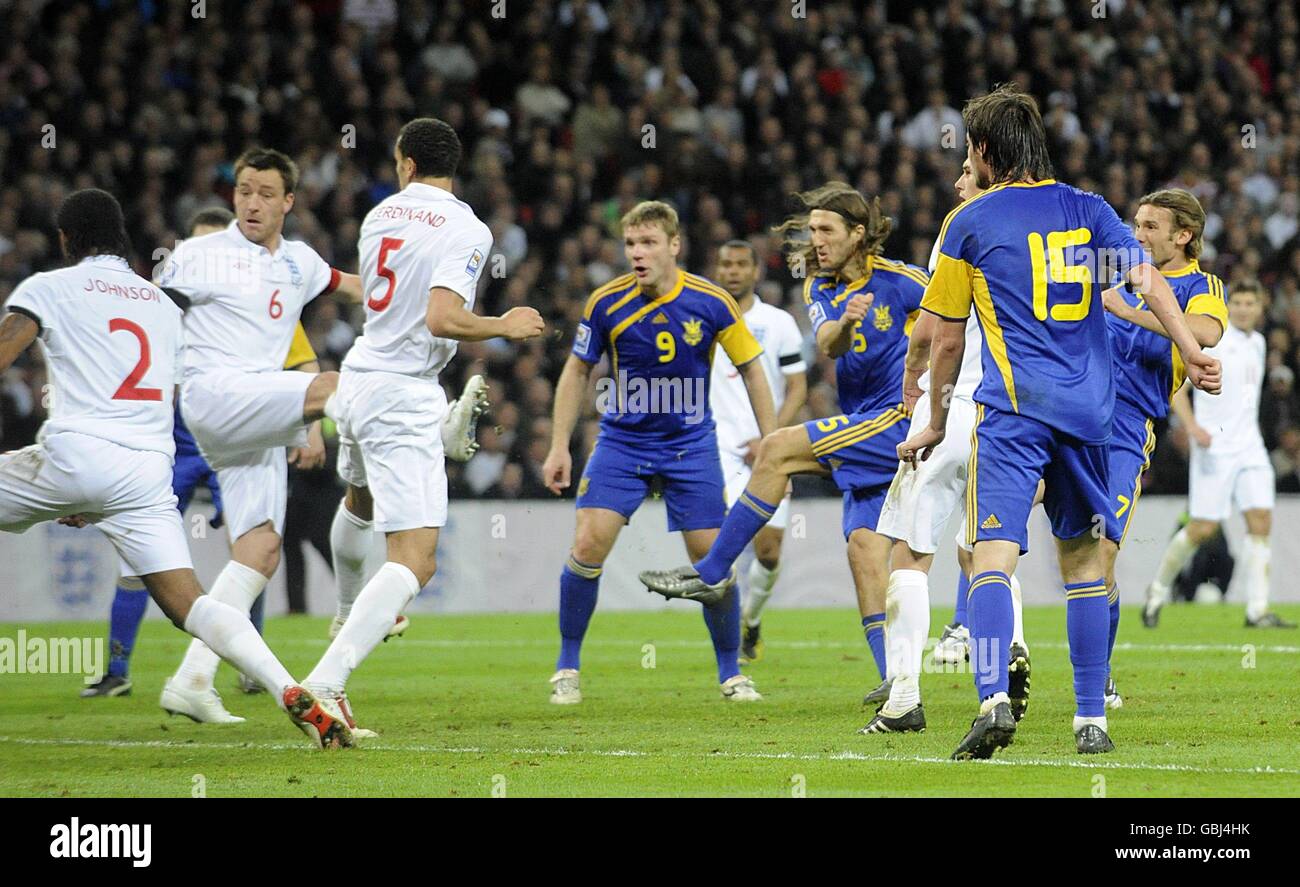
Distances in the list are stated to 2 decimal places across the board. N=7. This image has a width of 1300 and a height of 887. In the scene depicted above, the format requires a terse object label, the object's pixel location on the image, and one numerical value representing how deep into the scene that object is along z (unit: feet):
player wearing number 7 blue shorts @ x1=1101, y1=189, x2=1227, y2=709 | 48.47
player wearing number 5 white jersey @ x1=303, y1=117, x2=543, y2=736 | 45.88
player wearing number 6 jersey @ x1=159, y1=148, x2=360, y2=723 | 54.24
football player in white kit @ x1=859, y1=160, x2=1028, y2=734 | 46.80
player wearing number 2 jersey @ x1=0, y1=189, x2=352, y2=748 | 44.73
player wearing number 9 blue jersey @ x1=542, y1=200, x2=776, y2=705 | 57.41
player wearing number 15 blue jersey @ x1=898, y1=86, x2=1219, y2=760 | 38.81
